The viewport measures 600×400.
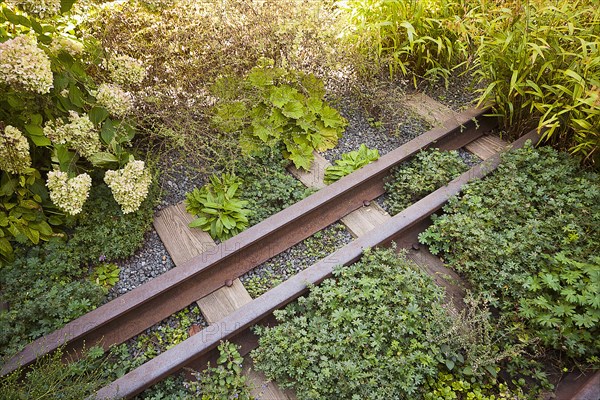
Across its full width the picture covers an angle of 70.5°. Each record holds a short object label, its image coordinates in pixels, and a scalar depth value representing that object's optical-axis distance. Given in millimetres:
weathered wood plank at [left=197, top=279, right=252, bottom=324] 3300
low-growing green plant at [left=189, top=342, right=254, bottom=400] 2855
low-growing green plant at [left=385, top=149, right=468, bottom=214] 3936
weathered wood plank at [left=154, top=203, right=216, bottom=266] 3604
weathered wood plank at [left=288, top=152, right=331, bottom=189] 4098
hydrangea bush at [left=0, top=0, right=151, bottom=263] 2941
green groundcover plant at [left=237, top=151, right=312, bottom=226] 3850
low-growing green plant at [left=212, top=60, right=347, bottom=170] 4113
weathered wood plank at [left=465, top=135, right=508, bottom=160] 4363
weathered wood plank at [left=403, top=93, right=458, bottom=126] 4530
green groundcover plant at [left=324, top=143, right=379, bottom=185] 4074
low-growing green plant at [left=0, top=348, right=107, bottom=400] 2531
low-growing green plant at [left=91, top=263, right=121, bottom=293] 3389
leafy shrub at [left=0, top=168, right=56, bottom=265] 3193
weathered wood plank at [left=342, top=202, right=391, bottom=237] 3850
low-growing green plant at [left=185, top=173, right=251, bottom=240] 3676
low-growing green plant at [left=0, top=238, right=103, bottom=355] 2924
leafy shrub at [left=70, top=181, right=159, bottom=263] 3467
